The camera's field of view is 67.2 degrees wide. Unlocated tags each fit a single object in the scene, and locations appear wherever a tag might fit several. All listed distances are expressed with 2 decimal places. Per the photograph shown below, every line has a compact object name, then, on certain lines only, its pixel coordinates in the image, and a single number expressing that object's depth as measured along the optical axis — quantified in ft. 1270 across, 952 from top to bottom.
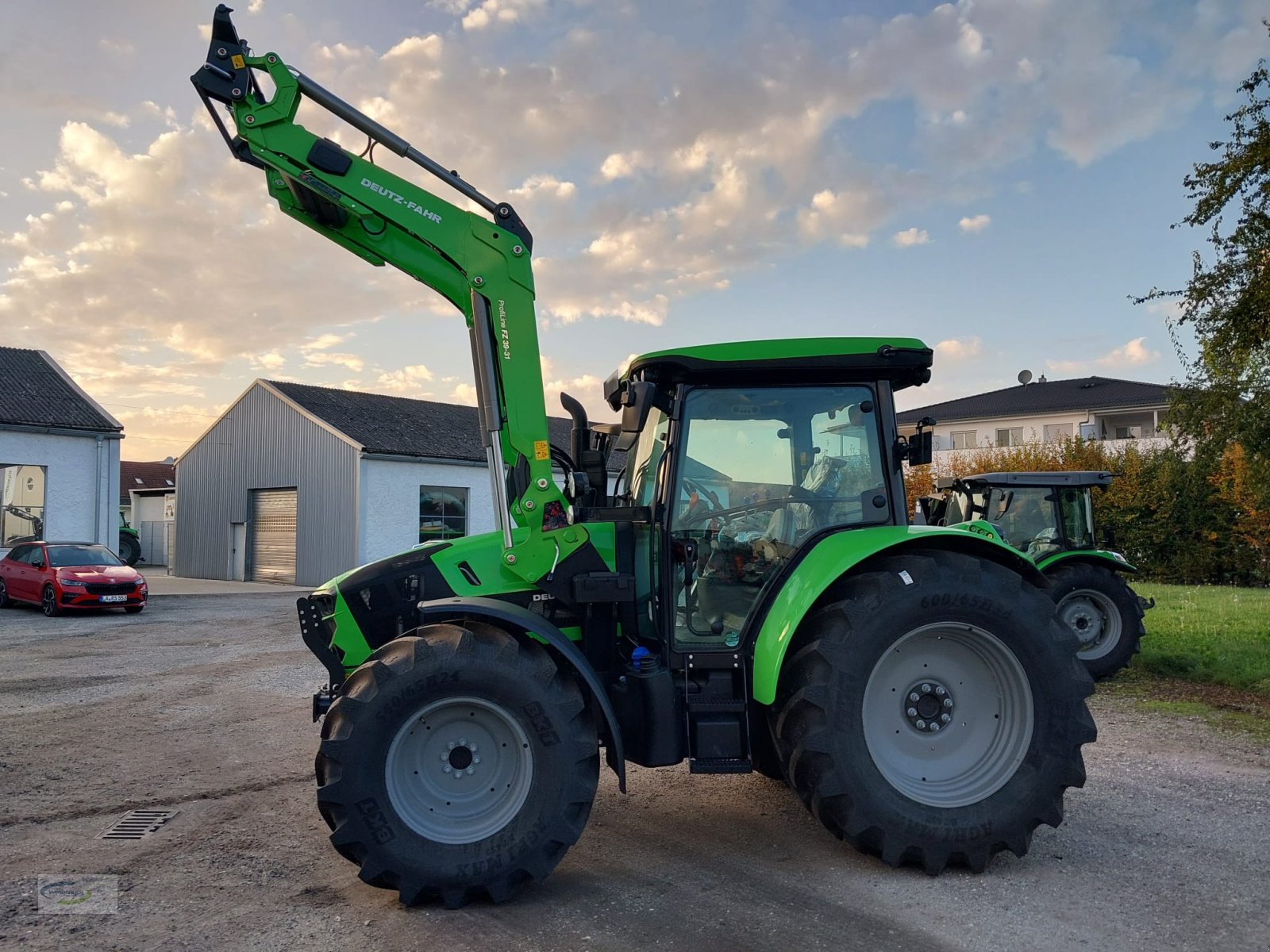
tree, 30.58
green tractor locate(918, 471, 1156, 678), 34.60
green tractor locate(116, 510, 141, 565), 105.81
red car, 60.29
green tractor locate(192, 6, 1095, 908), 13.89
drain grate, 17.33
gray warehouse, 89.04
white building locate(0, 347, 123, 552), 75.92
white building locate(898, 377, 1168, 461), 131.13
